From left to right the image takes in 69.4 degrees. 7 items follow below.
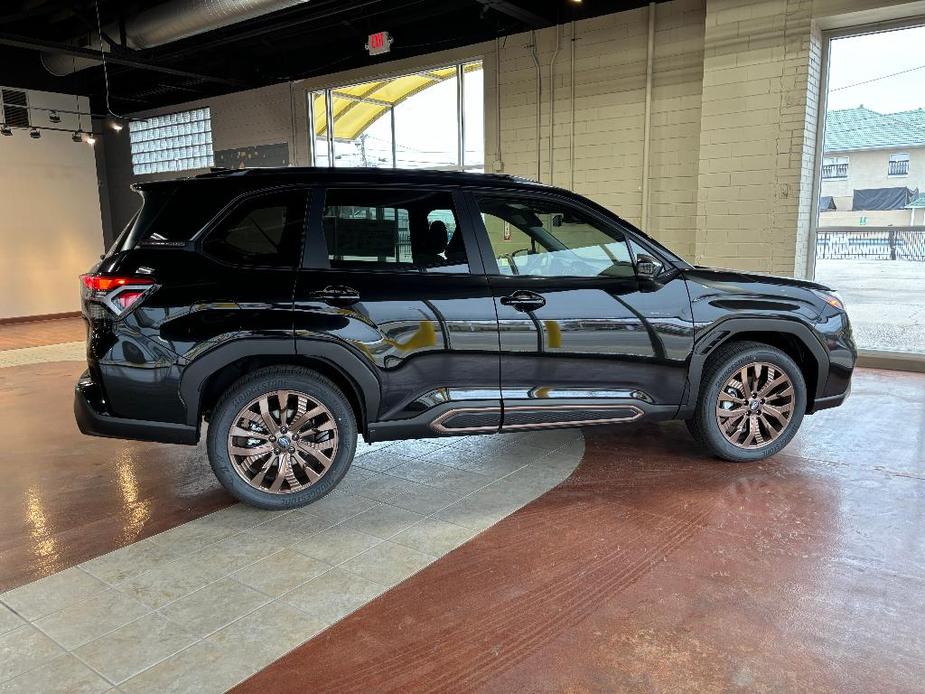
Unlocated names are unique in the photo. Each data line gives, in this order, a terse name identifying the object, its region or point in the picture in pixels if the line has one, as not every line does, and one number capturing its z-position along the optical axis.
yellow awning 10.05
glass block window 12.89
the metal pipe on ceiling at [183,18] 7.10
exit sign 9.38
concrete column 6.87
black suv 3.15
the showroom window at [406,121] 9.58
